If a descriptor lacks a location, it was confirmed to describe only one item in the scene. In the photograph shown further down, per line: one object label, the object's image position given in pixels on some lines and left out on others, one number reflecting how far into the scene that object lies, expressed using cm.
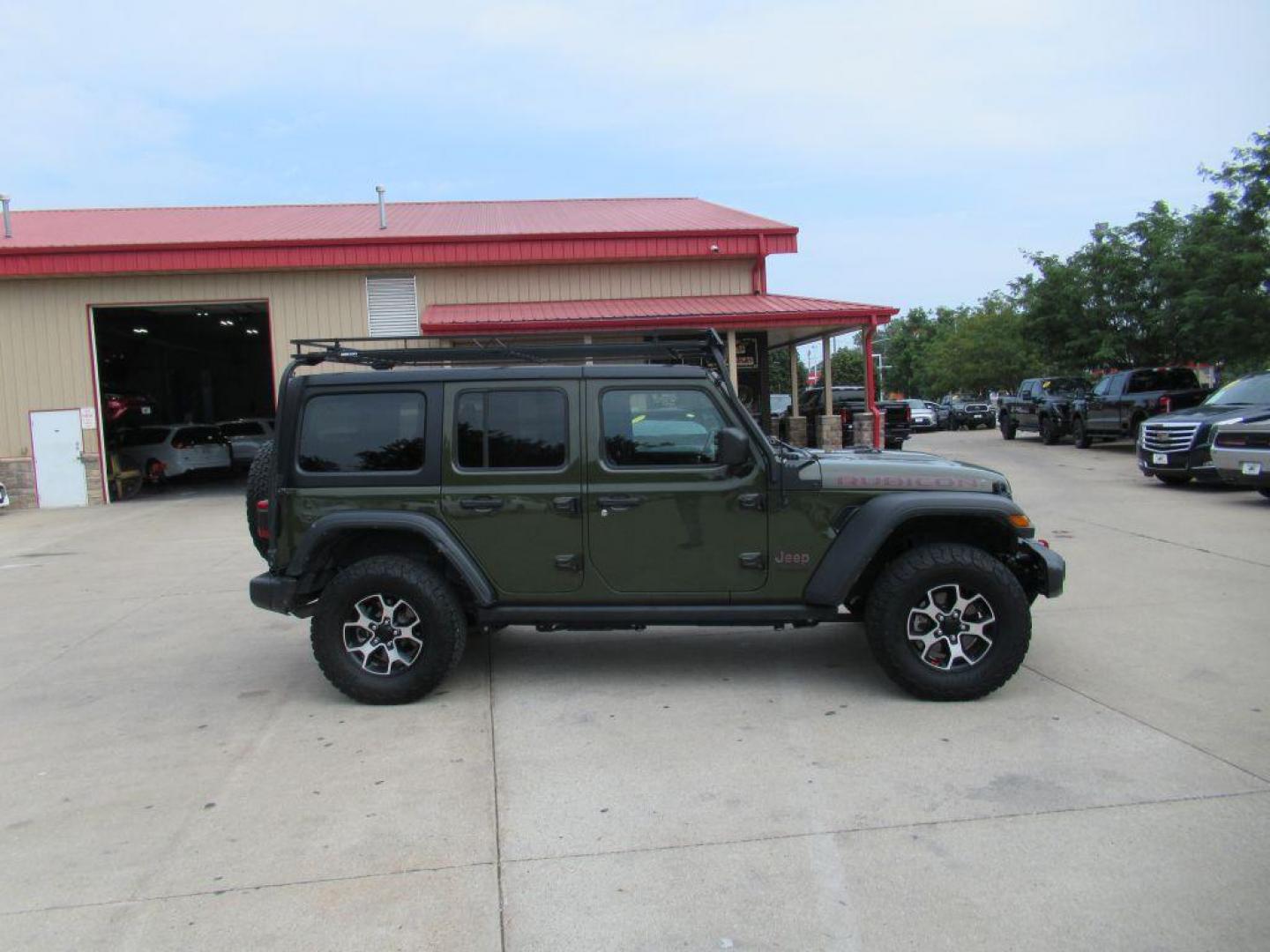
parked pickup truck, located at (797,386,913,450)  2467
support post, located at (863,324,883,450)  1975
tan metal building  1819
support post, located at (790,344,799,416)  2438
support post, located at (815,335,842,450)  2023
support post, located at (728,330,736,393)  1833
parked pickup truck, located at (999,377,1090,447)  2570
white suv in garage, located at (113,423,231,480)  2086
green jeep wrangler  520
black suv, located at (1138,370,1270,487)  1411
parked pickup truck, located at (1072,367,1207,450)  2178
